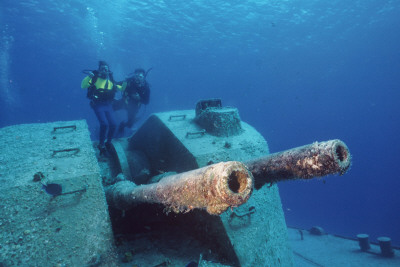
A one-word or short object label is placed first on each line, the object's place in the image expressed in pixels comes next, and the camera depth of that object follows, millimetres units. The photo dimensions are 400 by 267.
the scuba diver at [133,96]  7008
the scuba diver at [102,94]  6004
